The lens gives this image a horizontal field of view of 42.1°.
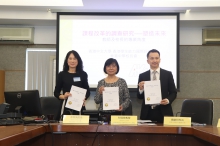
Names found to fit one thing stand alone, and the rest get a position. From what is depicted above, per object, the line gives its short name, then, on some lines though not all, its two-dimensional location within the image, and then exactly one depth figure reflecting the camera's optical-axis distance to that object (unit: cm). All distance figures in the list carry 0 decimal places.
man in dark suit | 316
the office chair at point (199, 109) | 282
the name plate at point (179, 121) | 224
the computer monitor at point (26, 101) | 237
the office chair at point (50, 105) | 367
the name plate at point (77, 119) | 235
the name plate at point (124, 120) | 230
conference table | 212
